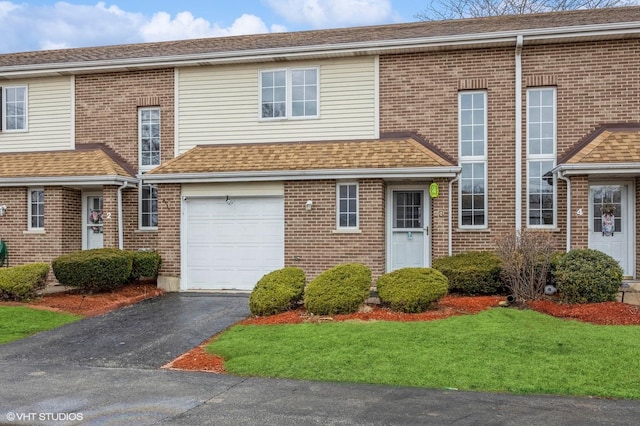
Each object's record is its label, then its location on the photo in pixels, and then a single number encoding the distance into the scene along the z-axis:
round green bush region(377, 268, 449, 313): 9.22
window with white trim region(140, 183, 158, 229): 14.60
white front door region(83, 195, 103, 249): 14.66
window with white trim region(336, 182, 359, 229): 12.52
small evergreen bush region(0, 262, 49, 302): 11.13
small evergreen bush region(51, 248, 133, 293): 11.86
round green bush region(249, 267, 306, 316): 9.56
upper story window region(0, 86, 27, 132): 15.51
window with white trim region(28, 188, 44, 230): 14.30
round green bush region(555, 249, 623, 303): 9.72
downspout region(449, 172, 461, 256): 12.69
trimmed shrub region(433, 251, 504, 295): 10.88
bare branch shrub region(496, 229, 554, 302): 10.17
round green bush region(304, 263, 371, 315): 9.22
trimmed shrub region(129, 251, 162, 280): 12.98
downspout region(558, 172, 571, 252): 11.80
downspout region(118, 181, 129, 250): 14.07
